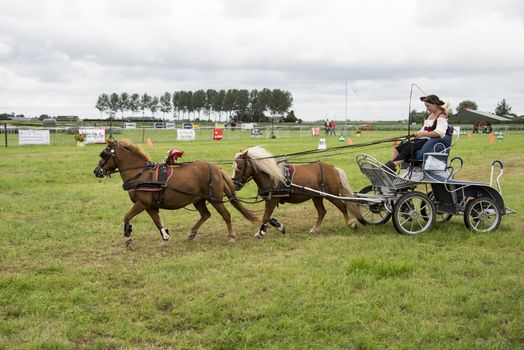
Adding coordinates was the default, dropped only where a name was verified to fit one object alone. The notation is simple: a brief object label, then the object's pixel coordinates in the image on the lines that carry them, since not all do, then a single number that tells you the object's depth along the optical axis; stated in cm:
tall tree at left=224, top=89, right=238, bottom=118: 12240
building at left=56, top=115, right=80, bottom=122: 10732
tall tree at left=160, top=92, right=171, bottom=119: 13212
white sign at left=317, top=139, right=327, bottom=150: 2949
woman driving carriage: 898
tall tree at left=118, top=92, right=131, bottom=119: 12706
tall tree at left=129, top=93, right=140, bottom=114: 12950
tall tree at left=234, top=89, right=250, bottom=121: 12125
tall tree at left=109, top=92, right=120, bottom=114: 12560
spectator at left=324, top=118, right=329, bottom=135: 5438
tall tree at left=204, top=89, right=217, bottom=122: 12641
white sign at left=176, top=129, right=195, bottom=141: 3978
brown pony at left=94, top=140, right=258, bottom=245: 856
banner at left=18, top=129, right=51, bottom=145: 3189
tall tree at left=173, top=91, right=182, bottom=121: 13088
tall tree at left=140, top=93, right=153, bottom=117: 13150
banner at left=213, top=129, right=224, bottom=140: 4175
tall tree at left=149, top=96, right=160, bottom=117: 13262
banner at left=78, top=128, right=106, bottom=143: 3475
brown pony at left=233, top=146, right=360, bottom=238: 929
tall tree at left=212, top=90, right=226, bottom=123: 12444
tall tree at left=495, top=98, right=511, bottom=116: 11938
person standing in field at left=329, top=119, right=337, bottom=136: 5474
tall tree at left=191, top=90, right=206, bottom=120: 12800
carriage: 907
